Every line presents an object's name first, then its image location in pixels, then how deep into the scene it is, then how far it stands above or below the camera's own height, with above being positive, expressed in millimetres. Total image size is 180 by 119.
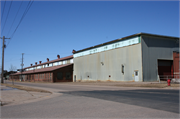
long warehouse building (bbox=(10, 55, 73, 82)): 59156 -1113
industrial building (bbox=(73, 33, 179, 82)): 35031 +2404
